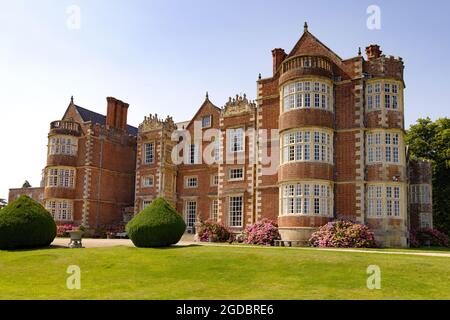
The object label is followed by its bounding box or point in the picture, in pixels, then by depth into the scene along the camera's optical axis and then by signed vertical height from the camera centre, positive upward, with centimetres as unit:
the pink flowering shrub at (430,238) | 3506 -229
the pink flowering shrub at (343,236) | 2828 -179
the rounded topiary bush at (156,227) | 2464 -117
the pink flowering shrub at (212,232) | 3456 -198
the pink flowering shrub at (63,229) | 4279 -229
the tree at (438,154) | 4300 +506
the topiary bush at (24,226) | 2605 -125
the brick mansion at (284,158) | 3045 +378
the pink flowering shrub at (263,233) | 3145 -184
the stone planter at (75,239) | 2737 -204
